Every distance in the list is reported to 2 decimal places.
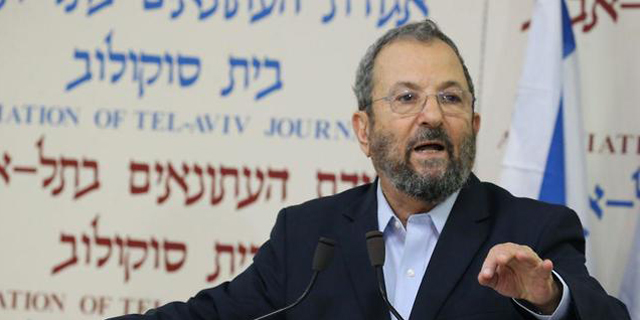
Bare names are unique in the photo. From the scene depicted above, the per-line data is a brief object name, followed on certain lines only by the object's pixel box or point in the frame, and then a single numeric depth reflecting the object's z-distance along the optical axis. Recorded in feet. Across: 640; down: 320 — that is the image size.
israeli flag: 22.82
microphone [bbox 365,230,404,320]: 14.14
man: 15.55
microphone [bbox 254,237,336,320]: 14.78
